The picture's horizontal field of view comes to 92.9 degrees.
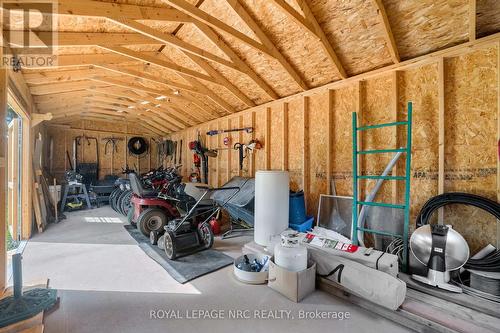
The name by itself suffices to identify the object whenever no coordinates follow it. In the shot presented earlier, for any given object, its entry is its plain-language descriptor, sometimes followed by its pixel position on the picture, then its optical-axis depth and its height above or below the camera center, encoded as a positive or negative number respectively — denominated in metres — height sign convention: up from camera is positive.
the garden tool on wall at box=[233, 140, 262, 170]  4.76 +0.35
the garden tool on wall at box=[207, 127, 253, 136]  4.98 +0.78
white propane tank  2.26 -0.87
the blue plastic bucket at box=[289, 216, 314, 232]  3.47 -0.92
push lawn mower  3.06 -0.94
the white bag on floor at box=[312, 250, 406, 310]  1.88 -1.02
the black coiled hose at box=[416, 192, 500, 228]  2.24 -0.40
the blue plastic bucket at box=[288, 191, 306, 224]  3.59 -0.70
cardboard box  2.14 -1.11
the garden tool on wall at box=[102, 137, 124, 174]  8.48 +0.70
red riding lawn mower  3.96 -0.77
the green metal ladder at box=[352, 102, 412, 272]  2.58 -0.18
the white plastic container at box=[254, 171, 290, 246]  3.26 -0.57
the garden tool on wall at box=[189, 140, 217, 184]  6.13 +0.24
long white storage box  2.18 -0.90
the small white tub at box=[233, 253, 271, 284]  2.44 -1.17
